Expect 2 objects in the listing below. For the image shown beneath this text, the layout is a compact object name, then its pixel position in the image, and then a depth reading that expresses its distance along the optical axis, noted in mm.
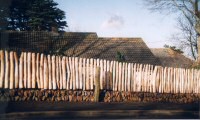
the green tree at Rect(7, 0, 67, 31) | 39406
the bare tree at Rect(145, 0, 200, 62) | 24975
